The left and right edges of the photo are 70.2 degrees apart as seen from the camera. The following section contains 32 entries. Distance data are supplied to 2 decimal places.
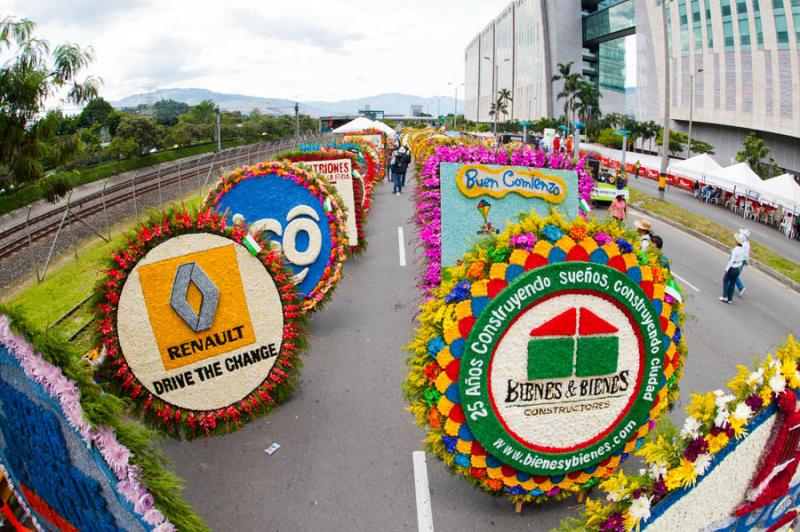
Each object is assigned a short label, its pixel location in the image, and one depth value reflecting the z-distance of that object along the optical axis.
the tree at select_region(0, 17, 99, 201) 9.48
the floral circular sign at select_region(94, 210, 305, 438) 5.19
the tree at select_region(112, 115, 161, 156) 39.97
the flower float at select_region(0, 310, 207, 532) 2.19
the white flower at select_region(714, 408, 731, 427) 2.63
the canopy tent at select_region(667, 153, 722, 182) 25.24
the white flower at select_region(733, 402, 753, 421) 2.61
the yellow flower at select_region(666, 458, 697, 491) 2.53
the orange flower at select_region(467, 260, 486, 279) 4.04
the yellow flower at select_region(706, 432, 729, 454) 2.58
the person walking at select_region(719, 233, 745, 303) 10.36
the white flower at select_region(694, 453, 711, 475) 2.55
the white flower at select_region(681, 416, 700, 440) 2.74
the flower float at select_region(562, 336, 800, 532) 2.56
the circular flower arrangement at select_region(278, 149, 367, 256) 10.52
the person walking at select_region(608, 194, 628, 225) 11.43
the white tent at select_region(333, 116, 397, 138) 28.86
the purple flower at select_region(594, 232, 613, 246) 4.14
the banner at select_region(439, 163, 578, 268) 6.10
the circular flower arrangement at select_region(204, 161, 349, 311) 7.60
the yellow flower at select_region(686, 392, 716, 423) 2.71
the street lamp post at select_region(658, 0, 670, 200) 22.25
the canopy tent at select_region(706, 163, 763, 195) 21.55
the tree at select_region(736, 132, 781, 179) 32.72
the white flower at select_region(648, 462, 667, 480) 2.61
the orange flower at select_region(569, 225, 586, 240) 4.06
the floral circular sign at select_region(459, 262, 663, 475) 4.05
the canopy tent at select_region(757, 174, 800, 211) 19.05
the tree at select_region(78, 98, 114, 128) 52.25
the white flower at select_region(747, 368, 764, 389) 2.71
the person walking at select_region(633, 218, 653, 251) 8.23
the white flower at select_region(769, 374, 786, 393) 2.60
